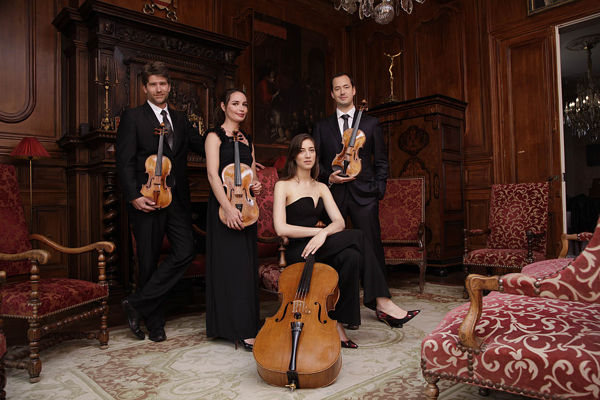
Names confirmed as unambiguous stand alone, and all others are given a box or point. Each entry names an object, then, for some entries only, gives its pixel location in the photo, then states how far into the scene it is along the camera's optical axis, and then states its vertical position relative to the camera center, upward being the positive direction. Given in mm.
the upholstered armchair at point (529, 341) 1225 -444
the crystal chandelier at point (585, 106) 7264 +1637
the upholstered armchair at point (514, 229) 3867 -275
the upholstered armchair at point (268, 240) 2967 -229
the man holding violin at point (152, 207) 2842 +27
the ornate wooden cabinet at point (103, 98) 4402 +1299
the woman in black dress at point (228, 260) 2666 -319
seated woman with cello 2604 -193
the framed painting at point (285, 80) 6469 +2027
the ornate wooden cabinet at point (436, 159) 5539 +603
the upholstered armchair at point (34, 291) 2316 -445
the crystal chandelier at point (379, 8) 3888 +1830
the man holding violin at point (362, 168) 3119 +300
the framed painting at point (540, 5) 5254 +2427
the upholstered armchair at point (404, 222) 4363 -194
